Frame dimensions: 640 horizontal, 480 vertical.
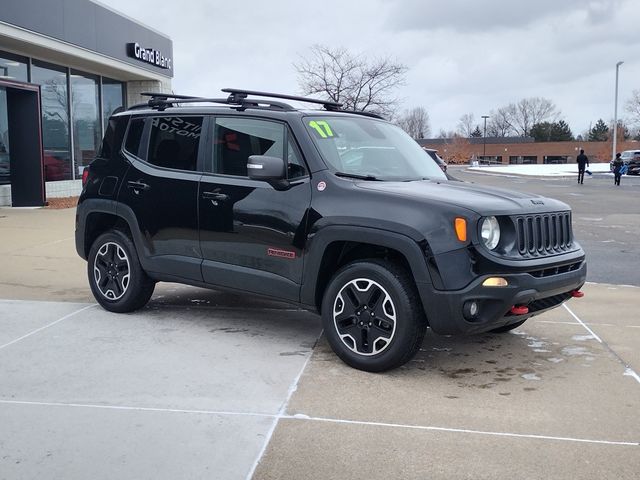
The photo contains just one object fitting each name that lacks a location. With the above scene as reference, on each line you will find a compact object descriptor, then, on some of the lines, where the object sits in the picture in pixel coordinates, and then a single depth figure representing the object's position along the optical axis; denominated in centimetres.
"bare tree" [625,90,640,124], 9649
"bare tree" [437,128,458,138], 14300
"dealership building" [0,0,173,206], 1748
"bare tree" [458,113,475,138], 14826
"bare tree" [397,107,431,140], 13100
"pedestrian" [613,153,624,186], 3469
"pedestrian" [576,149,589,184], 3738
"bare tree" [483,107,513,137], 13625
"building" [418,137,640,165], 10238
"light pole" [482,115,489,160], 10969
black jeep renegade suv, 452
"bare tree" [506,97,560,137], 13212
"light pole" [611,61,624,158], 5477
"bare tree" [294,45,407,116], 3269
